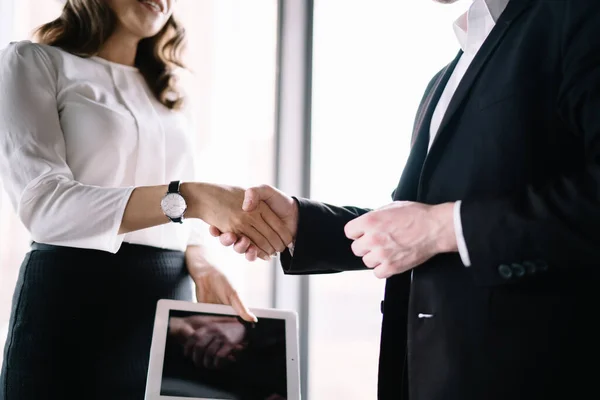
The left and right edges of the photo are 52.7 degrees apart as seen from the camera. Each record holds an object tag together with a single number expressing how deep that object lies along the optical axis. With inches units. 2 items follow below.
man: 29.5
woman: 47.6
